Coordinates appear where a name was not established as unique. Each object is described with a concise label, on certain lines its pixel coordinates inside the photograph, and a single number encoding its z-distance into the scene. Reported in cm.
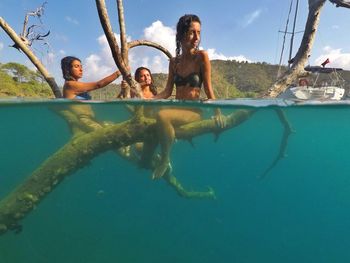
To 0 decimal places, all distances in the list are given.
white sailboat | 1273
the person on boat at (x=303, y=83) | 1428
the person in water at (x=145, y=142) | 539
